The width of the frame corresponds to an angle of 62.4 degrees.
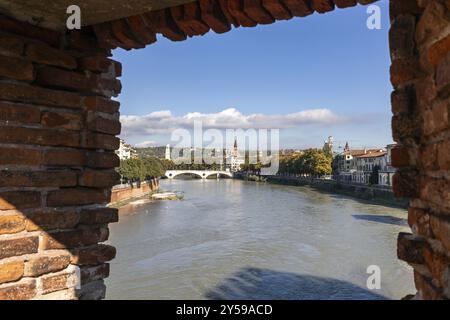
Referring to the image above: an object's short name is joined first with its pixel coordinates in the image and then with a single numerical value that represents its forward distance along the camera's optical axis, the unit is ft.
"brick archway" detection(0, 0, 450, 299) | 5.69
